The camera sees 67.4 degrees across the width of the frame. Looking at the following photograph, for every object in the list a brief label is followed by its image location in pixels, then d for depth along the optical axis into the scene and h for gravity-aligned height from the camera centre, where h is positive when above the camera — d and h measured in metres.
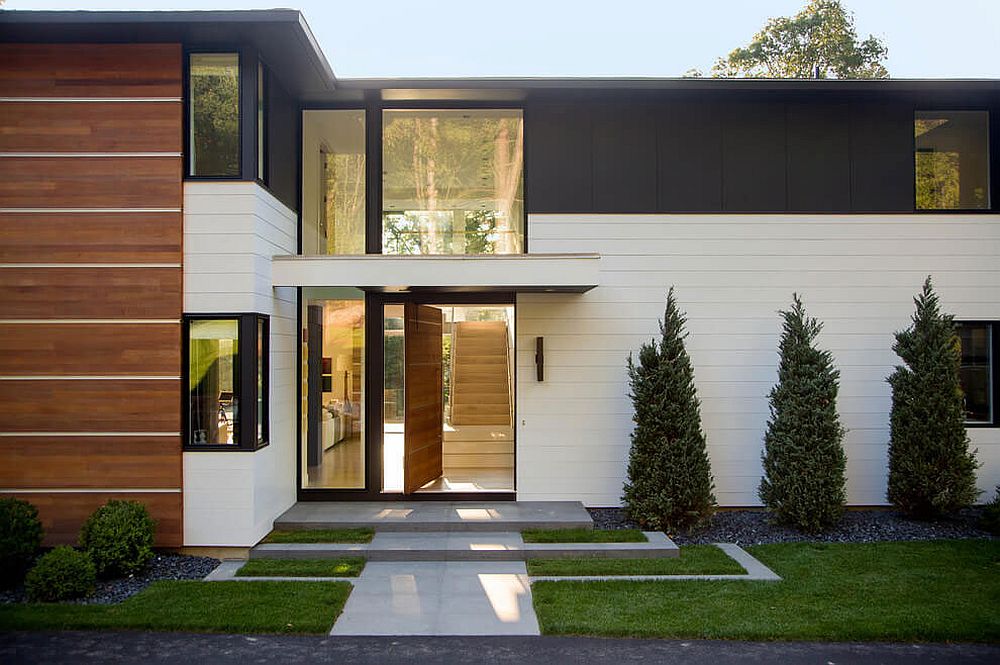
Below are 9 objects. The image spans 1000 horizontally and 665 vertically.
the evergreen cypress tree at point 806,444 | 8.31 -1.07
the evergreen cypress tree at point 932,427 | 8.62 -0.93
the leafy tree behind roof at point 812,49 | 21.92 +8.98
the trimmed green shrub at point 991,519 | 8.44 -1.94
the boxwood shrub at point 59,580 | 6.31 -1.93
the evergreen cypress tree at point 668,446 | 8.25 -1.08
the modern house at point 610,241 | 9.38 +1.38
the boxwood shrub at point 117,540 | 6.81 -1.74
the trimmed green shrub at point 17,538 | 6.62 -1.68
